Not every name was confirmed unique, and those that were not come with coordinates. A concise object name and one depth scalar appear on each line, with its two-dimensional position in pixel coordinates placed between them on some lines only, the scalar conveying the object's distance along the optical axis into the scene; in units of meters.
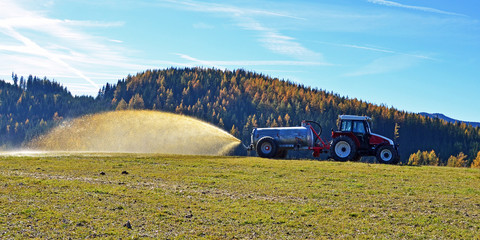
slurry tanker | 37.41
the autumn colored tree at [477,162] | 189.12
